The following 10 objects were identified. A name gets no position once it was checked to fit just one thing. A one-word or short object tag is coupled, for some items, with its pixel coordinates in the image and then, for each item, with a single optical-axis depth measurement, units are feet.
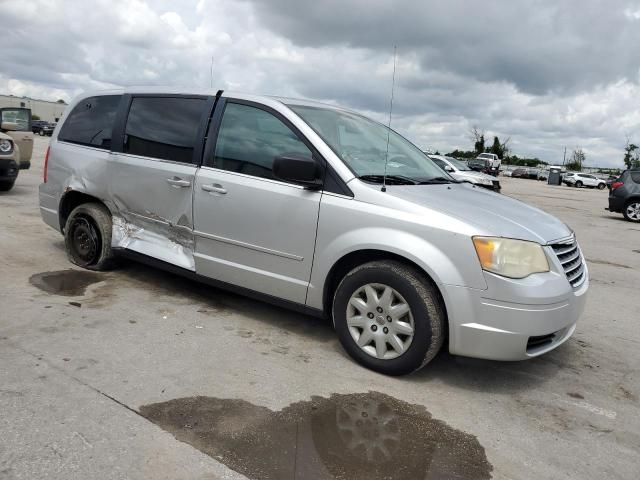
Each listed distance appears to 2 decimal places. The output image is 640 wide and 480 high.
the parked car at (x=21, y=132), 37.01
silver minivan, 11.07
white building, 253.24
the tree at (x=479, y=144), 238.48
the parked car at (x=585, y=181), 157.79
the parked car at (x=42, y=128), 184.34
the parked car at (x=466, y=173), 57.57
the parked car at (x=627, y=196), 51.42
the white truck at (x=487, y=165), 123.06
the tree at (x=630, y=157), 229.31
